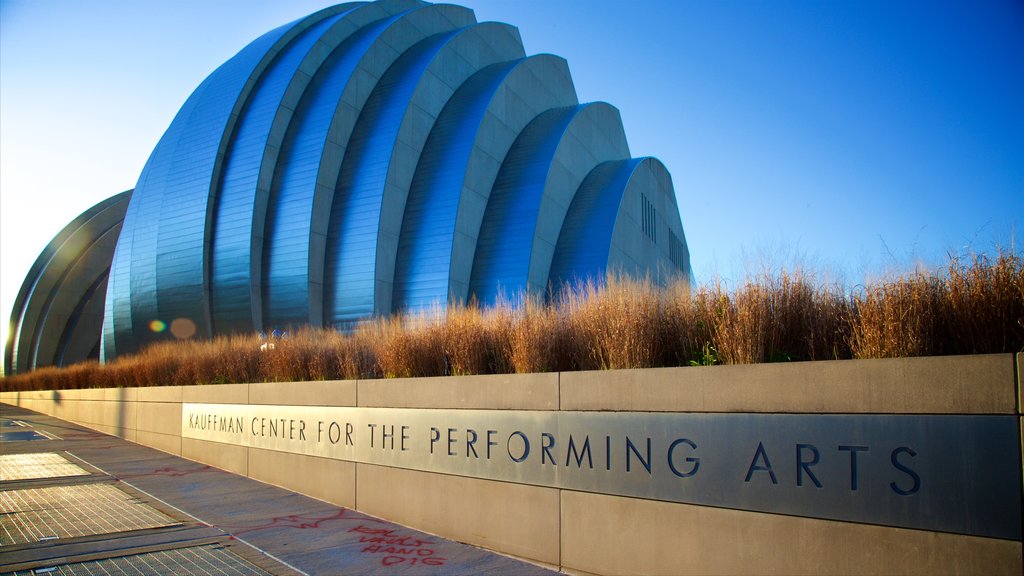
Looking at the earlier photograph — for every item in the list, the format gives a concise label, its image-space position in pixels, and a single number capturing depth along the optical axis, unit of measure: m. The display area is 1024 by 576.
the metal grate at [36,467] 11.77
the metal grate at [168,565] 6.10
